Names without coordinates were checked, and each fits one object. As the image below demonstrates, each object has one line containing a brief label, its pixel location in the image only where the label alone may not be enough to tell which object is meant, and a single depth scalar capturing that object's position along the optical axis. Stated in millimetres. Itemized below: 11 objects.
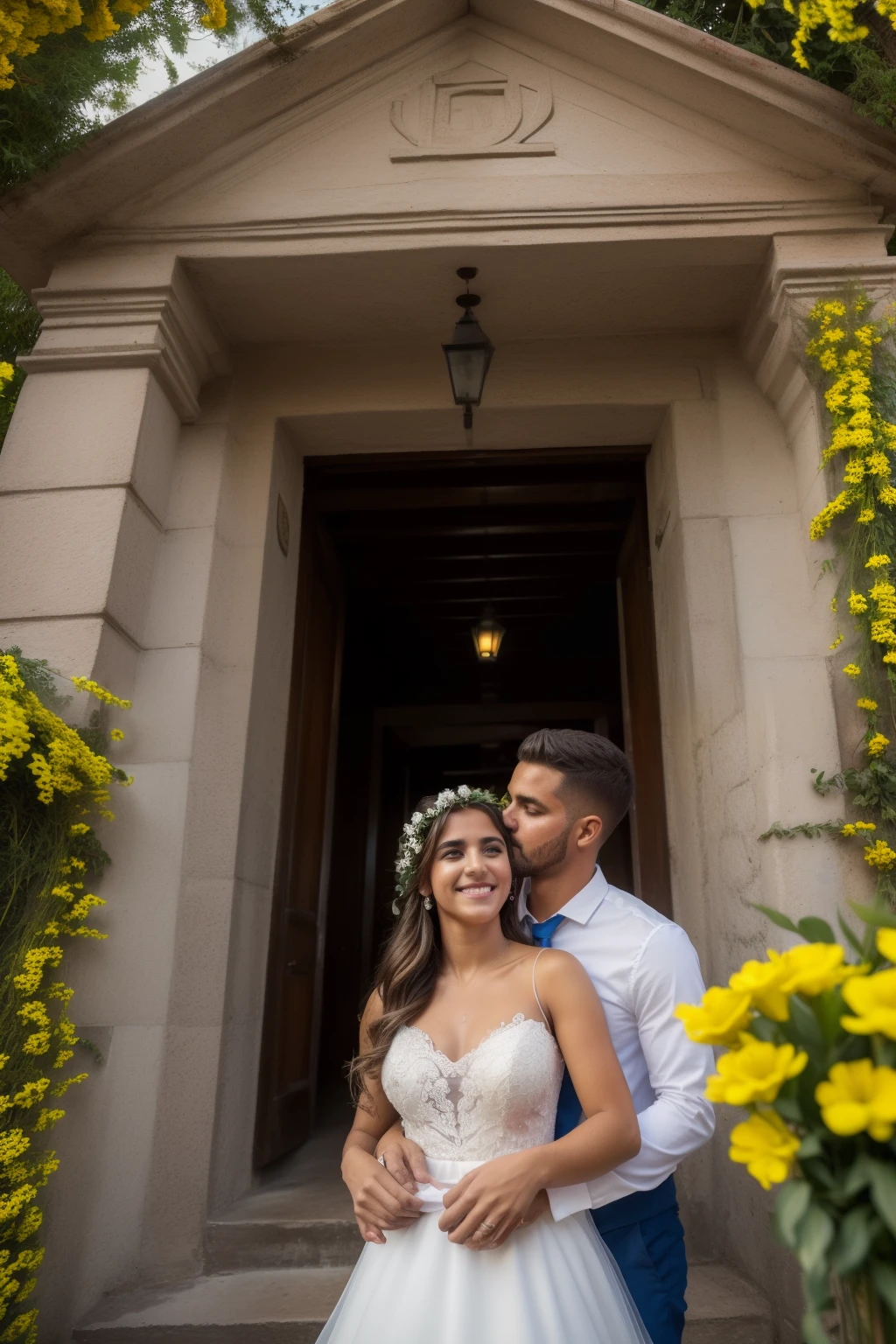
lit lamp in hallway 7719
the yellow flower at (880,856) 3430
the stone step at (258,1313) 3084
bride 1782
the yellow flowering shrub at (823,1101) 930
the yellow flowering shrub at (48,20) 3732
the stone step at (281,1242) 3538
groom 1947
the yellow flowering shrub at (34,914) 2955
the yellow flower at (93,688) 3590
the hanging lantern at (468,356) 4324
